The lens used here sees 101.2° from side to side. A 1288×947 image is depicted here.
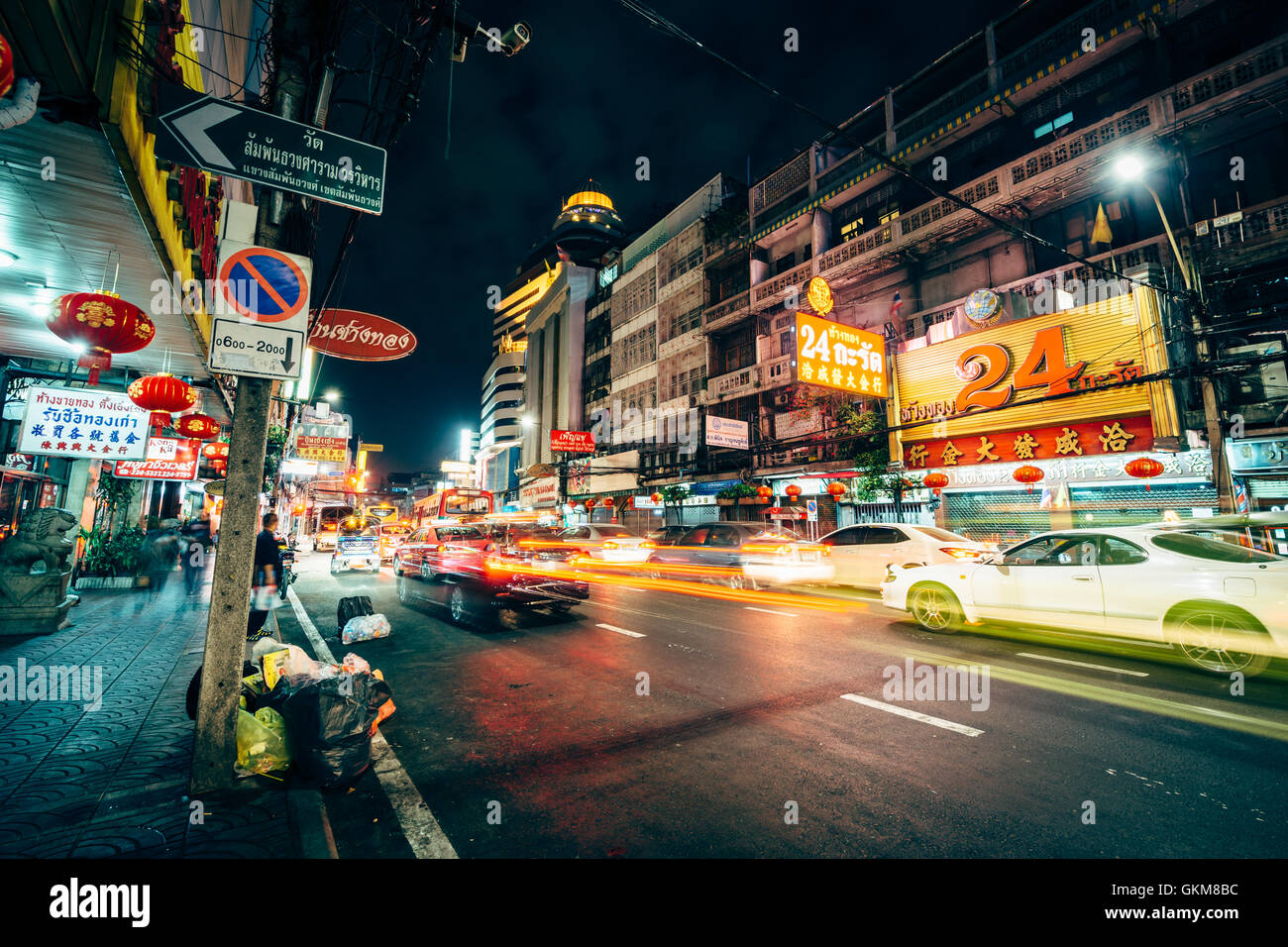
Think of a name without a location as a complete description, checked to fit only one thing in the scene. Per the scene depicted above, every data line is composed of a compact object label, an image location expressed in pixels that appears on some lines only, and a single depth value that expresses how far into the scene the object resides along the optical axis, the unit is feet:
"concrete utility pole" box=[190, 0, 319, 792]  11.70
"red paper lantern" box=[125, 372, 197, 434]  25.17
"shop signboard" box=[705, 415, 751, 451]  76.84
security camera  19.34
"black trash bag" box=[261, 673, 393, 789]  11.92
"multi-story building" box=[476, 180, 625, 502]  238.78
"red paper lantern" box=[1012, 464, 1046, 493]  47.39
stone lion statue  25.55
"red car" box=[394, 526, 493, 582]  33.50
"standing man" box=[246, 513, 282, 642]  24.68
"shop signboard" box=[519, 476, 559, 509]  140.26
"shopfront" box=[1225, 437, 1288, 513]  41.34
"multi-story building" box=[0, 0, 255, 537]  12.11
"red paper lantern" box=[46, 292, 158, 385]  17.53
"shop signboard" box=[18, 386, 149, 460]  28.96
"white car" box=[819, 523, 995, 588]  38.34
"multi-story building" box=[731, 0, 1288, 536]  43.96
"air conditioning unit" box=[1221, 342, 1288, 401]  42.63
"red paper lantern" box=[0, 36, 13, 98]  8.59
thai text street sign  13.14
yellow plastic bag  12.14
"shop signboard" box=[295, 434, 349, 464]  93.73
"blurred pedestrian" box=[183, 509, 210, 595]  48.68
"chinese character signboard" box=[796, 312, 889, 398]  56.39
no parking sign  12.59
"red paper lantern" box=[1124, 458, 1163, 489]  42.27
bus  84.69
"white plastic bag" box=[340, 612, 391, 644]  25.66
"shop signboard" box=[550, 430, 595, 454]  107.45
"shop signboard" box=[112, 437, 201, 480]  39.11
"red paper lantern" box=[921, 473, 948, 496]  54.95
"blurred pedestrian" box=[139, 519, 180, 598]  43.04
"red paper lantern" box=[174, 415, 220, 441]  32.29
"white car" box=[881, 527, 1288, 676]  17.76
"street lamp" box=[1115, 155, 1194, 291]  40.96
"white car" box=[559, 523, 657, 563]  57.98
